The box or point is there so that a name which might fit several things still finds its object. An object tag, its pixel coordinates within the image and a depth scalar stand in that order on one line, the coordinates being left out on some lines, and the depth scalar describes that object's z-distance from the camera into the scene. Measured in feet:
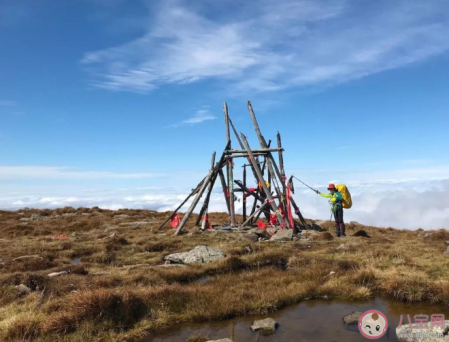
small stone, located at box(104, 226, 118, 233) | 77.45
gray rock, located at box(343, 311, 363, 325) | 22.89
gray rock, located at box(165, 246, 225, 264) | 41.32
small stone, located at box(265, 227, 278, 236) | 60.03
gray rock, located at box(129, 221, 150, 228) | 83.44
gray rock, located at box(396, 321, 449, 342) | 18.75
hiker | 58.59
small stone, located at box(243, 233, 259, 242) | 54.70
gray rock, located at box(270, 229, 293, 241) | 55.16
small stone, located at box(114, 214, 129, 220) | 101.09
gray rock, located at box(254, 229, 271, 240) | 57.62
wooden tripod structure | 62.95
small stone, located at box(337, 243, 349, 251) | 45.06
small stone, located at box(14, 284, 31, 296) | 29.91
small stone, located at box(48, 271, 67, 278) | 35.99
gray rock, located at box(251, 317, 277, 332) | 22.46
